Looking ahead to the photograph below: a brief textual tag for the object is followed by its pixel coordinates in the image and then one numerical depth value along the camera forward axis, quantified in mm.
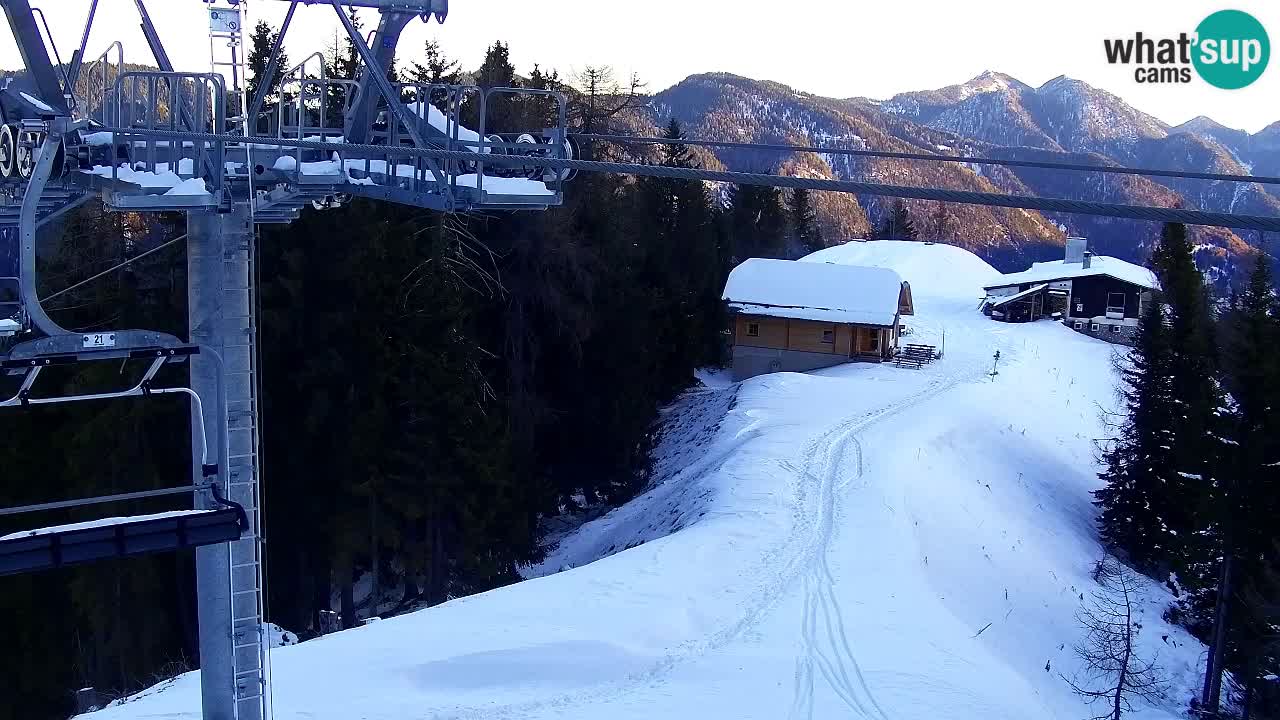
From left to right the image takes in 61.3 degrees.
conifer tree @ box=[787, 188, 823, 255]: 96500
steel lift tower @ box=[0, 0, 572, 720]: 9805
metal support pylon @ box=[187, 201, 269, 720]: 10773
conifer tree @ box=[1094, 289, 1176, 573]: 34594
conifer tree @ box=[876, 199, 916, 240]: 120062
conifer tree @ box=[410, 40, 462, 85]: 32656
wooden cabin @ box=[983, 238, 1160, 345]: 68062
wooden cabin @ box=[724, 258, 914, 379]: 49812
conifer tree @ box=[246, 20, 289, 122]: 32312
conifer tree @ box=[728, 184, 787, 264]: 78000
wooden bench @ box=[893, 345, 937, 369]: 50281
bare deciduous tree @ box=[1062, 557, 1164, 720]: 22266
